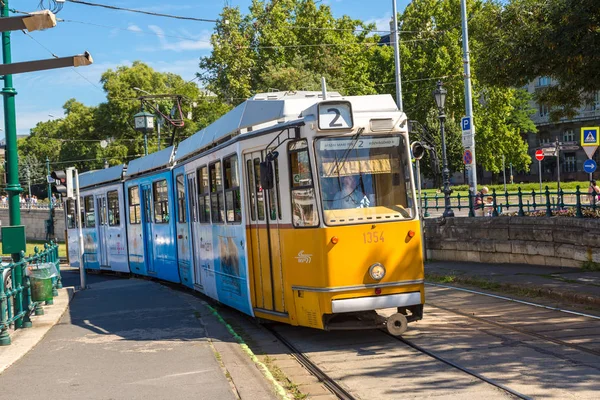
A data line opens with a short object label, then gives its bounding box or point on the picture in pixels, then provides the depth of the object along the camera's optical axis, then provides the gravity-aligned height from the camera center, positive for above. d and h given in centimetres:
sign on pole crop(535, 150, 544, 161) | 3267 +157
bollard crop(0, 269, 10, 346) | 1004 -117
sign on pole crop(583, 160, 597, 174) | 2031 +60
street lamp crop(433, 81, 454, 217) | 2231 +201
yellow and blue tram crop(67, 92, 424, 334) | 934 -8
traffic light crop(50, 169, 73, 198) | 1814 +96
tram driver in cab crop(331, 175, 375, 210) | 940 +12
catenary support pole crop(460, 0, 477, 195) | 2730 +410
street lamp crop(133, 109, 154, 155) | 3192 +391
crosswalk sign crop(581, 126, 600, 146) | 1830 +121
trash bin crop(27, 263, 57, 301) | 1268 -90
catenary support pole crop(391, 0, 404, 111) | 3827 +729
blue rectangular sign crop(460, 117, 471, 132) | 2431 +223
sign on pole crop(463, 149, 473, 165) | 2436 +121
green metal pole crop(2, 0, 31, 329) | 1299 +126
